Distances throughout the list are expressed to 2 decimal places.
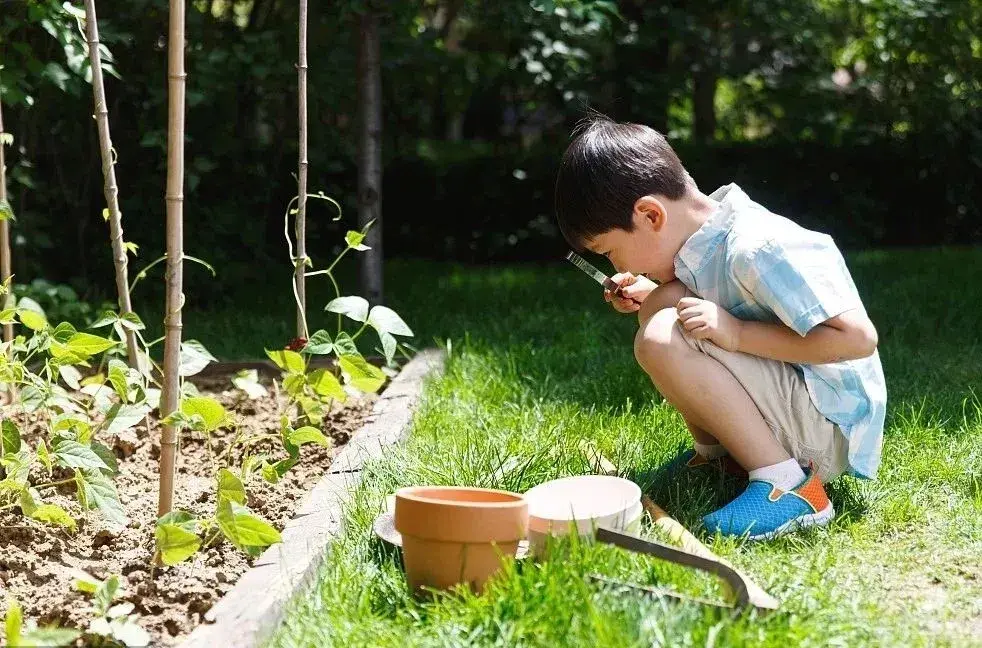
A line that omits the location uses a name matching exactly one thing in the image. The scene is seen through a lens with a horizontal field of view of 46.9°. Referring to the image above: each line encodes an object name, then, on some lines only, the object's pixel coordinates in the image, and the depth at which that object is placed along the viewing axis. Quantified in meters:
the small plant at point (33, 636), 1.29
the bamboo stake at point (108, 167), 2.10
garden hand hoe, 1.52
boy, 1.98
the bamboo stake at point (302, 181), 2.47
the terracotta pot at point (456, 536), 1.61
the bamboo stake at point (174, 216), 1.76
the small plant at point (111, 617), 1.47
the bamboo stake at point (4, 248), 2.64
